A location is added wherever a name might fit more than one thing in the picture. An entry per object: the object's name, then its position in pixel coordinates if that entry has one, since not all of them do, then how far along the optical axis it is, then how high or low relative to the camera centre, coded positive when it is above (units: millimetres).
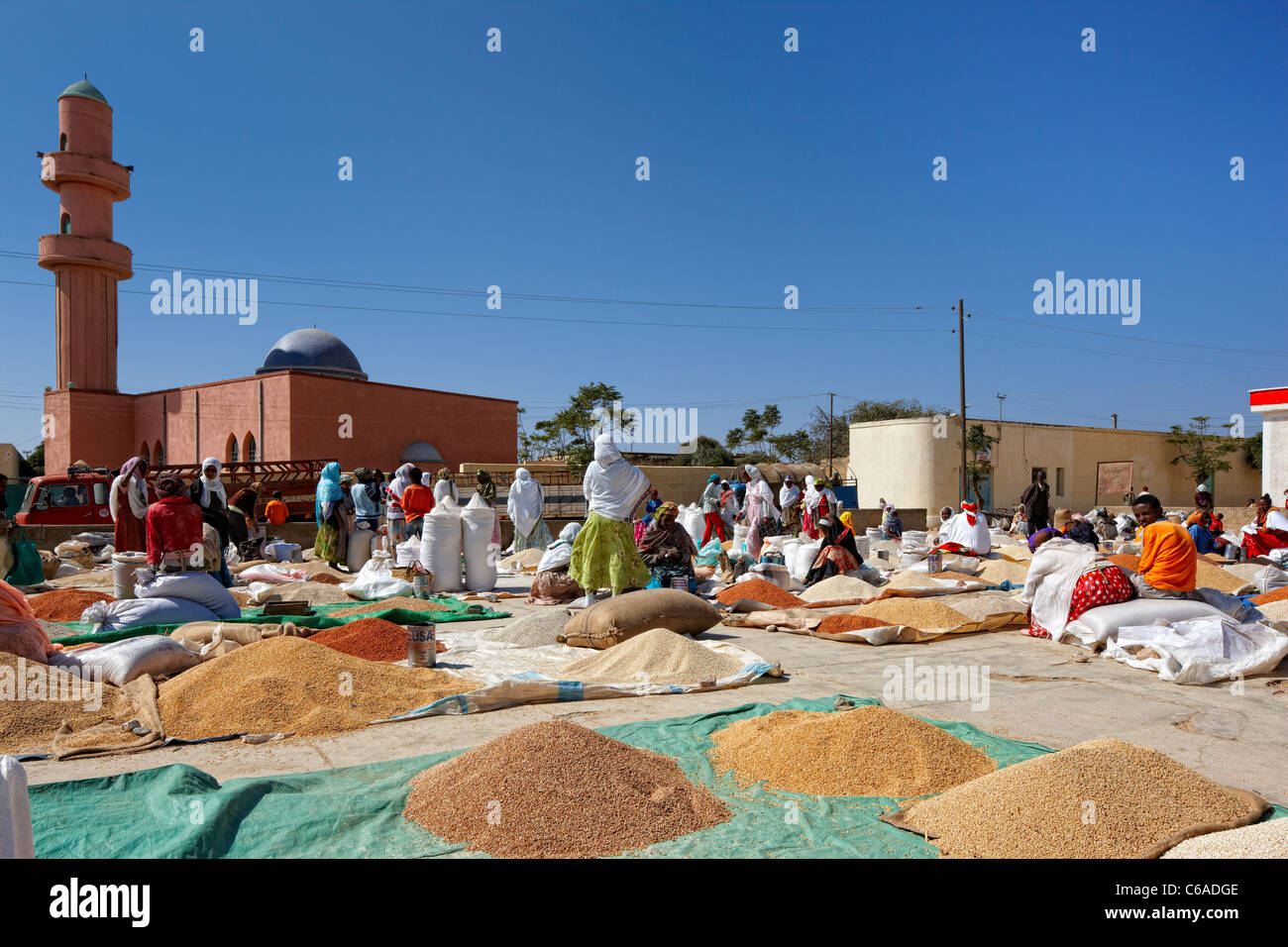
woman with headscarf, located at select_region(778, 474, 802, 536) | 16547 -528
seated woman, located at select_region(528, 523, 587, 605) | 8664 -1045
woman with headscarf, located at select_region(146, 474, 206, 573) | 6789 -344
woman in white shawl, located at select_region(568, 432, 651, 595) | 7711 -422
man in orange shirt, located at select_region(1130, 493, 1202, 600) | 6289 -641
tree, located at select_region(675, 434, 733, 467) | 43125 +1326
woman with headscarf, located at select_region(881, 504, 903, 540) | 17844 -974
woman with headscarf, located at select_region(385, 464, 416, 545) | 11805 -449
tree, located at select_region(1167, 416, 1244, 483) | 34000 +1078
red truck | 14164 -221
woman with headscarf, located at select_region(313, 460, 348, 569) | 11648 -480
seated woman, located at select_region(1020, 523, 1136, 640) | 6496 -839
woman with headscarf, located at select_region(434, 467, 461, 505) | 10336 -23
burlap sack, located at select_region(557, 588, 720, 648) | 6207 -1036
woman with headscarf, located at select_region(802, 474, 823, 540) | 11805 -443
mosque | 26203 +2729
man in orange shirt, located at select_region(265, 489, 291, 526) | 14187 -454
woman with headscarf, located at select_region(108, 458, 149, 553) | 8820 -192
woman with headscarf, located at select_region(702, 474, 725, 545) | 13891 -525
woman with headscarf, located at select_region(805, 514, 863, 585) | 9695 -861
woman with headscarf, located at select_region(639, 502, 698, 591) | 8664 -702
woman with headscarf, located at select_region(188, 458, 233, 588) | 8461 -177
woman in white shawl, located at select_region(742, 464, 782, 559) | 14500 -507
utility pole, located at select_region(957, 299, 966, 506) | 25656 +4321
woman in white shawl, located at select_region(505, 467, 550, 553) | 13383 -436
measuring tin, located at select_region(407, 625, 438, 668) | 5508 -1066
